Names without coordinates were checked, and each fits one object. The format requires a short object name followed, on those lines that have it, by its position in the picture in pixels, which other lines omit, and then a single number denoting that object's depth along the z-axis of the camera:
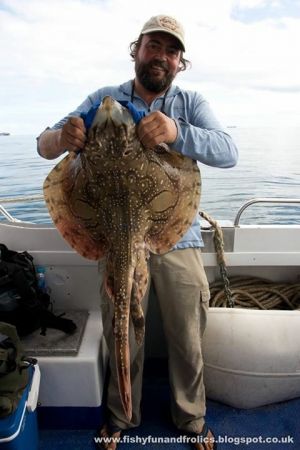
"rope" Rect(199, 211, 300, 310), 3.20
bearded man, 2.25
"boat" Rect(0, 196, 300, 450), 2.68
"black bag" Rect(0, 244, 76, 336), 2.68
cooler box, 2.06
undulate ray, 1.60
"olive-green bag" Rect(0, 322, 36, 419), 2.11
